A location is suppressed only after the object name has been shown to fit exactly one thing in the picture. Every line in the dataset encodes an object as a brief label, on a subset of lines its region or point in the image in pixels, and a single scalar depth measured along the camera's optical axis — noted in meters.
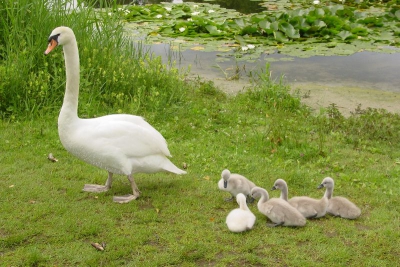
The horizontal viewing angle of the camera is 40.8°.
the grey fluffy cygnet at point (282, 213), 4.76
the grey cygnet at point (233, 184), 5.17
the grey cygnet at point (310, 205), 4.91
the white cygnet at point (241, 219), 4.66
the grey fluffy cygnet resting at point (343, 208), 4.96
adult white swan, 5.05
